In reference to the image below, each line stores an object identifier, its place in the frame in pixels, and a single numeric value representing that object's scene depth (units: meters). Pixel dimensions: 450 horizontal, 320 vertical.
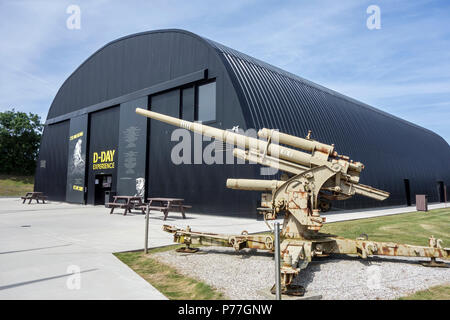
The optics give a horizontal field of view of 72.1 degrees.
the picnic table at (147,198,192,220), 12.51
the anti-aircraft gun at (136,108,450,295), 5.28
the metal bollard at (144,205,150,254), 6.50
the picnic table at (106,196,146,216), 14.49
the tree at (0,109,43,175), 52.78
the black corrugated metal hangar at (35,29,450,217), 15.16
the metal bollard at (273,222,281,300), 3.53
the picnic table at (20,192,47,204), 22.20
